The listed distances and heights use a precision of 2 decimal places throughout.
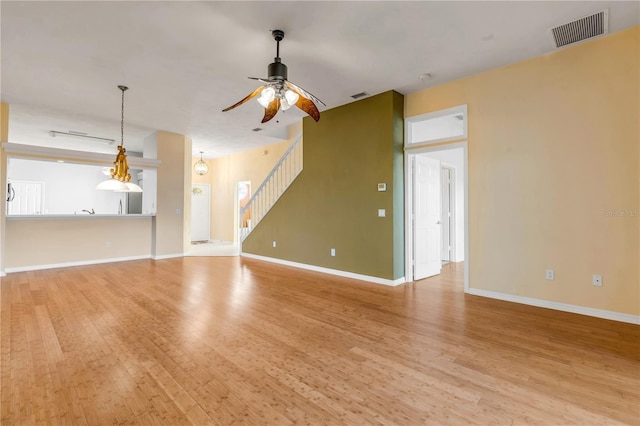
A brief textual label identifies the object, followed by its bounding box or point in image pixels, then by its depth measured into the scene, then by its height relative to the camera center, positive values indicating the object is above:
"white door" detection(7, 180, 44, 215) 8.18 +0.59
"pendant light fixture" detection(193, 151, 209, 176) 9.63 +1.61
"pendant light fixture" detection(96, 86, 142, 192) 4.52 +0.65
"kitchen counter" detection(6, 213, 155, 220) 5.55 +0.04
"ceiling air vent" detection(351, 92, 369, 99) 4.80 +1.99
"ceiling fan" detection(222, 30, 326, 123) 3.00 +1.30
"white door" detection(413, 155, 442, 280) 5.02 +0.01
